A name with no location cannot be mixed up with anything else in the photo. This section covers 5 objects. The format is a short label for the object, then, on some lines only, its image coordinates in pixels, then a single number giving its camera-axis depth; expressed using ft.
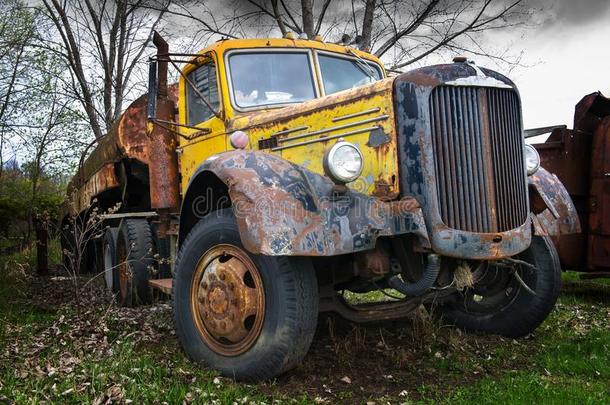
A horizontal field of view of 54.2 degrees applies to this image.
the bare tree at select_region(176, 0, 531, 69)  41.75
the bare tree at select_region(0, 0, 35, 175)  38.00
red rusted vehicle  21.86
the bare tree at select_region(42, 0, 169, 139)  54.03
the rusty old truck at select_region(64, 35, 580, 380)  11.55
